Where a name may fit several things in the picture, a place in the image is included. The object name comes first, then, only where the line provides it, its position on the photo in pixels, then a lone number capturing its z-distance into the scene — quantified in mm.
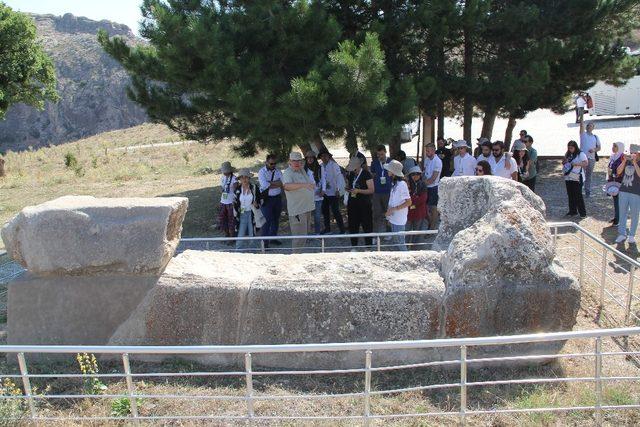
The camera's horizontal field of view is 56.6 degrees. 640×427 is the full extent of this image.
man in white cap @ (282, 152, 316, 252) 8398
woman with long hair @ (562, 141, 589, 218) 9695
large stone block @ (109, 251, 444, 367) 5043
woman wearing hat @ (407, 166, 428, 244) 8352
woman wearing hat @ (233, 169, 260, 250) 8758
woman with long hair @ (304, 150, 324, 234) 9570
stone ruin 4949
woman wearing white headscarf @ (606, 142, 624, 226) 8805
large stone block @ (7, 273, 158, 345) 5379
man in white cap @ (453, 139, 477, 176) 8836
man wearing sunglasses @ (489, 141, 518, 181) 8547
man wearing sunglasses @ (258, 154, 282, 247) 8984
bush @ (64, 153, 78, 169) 22641
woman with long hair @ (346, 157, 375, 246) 8609
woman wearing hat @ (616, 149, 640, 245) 8055
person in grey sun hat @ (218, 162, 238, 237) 9434
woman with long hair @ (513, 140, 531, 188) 9821
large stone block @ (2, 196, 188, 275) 5145
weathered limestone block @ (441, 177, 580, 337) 4926
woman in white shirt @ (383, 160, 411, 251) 7570
